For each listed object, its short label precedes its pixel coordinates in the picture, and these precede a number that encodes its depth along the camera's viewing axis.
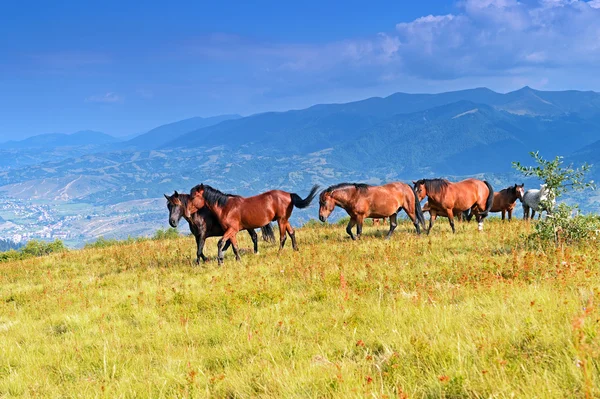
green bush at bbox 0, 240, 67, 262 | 36.81
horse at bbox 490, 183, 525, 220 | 21.47
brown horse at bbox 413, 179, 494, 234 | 15.69
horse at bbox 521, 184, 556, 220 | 20.58
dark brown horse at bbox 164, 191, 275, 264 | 12.71
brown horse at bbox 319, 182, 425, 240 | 14.91
